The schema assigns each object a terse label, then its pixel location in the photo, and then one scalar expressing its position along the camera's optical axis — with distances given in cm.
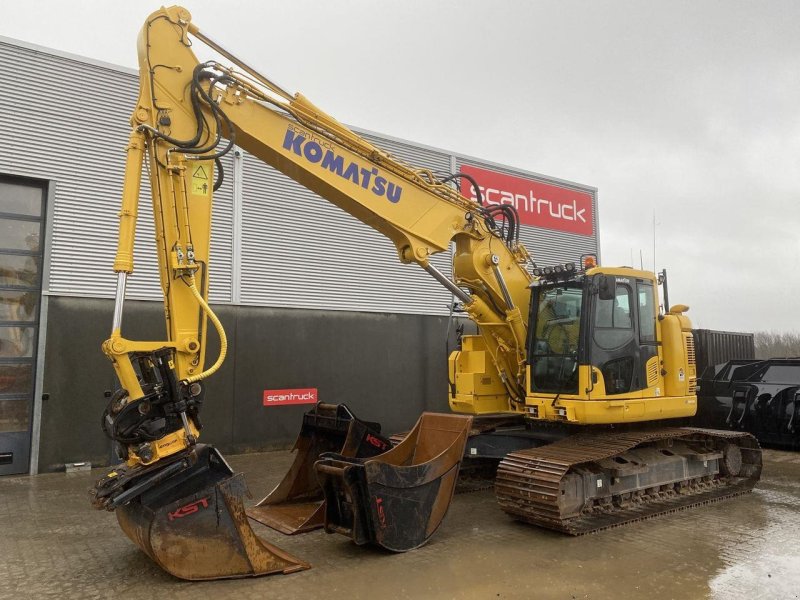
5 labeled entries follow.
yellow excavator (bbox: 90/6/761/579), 451
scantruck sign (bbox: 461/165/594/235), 1427
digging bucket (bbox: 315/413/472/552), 491
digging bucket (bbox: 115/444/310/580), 433
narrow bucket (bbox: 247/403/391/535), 622
